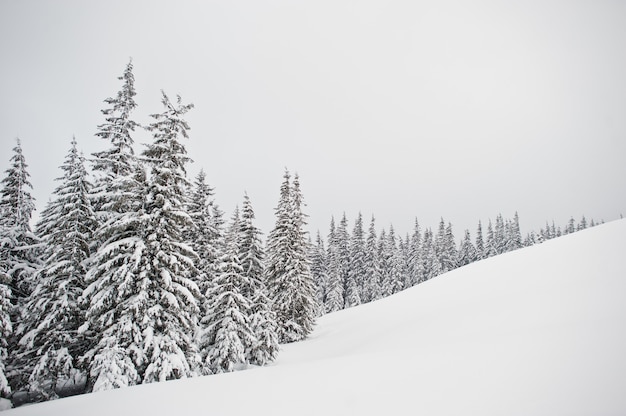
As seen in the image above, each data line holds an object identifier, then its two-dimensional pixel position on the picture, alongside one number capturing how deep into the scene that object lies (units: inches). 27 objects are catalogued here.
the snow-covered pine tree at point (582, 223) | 3789.6
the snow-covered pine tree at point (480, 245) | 3002.0
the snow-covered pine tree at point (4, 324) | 502.3
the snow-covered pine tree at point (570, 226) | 3762.3
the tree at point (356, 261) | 2309.3
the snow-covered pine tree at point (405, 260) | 2805.1
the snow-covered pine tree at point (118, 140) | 621.9
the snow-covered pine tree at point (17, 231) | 617.6
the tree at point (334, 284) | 2147.3
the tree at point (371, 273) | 2306.8
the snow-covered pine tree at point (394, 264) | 2463.1
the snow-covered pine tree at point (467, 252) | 3031.5
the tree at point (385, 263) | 2420.0
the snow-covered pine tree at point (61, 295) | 569.0
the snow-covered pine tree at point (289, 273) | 1129.4
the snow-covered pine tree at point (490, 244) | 2955.2
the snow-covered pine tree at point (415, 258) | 2743.6
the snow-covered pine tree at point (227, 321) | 728.3
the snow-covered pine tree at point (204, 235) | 871.7
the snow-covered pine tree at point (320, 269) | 2289.6
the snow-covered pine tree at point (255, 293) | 826.2
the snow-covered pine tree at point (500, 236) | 3065.9
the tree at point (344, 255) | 2320.4
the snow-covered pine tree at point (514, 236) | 2989.7
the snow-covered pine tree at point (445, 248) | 2780.5
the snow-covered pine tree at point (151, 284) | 500.1
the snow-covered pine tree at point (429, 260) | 2733.8
